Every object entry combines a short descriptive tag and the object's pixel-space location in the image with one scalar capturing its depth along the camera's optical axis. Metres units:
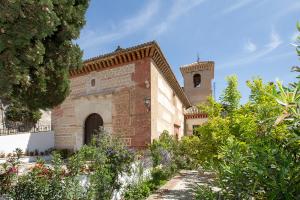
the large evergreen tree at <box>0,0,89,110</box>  5.17
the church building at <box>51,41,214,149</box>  12.15
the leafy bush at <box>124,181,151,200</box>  6.92
